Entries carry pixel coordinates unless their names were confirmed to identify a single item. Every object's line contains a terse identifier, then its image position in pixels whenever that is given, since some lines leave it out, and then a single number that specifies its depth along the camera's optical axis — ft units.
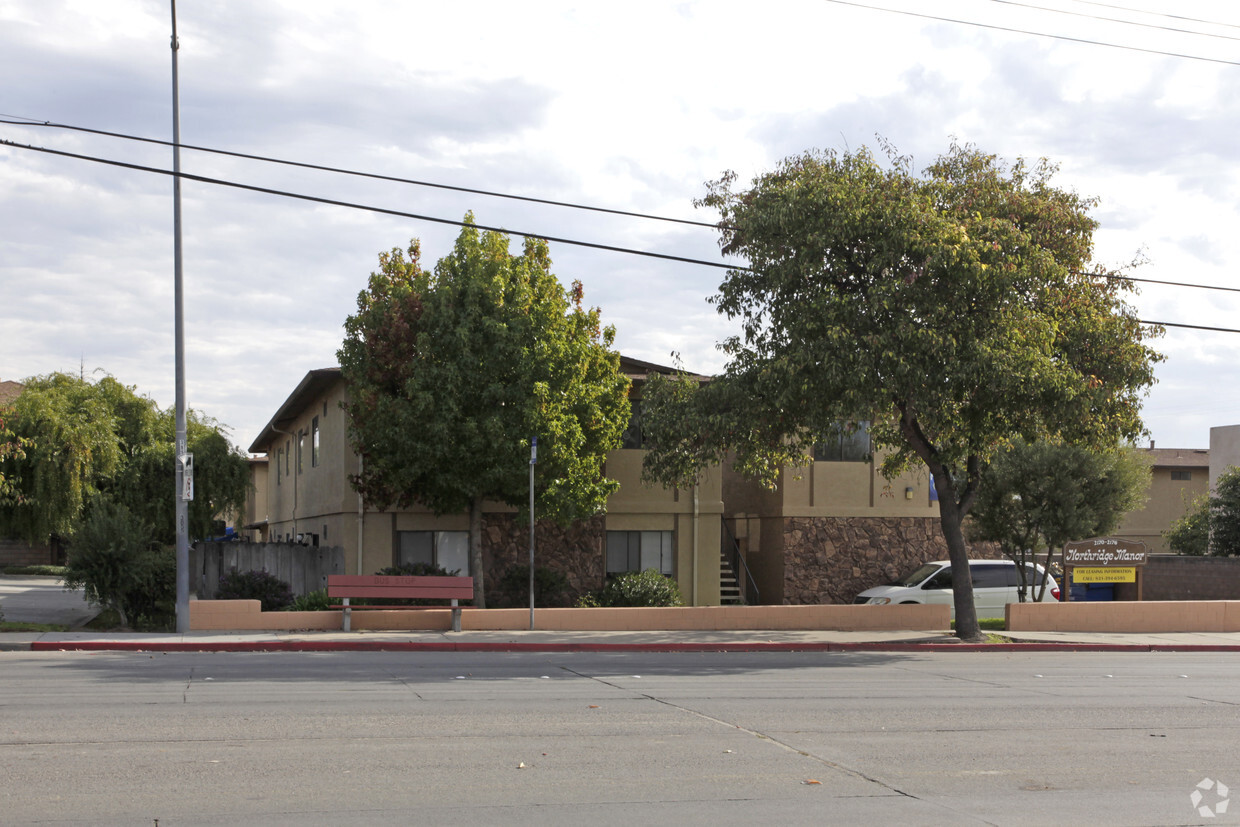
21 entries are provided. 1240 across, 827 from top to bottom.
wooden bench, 63.16
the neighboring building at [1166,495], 156.66
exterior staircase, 90.38
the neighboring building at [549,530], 80.33
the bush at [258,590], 71.87
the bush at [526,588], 78.54
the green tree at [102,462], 91.15
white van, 81.35
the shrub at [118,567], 65.05
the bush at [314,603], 68.49
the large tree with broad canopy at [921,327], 59.82
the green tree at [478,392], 69.36
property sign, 81.46
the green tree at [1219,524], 109.60
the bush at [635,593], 77.82
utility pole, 61.11
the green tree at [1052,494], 83.92
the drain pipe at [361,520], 79.41
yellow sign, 82.07
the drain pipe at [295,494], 107.78
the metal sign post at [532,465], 61.02
